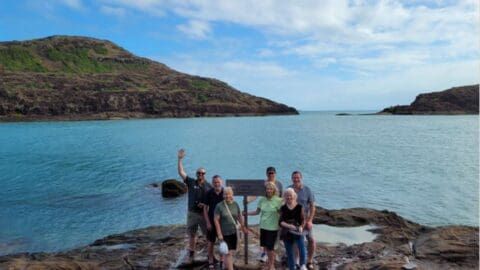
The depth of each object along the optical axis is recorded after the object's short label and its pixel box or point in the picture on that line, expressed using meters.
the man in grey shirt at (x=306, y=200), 10.38
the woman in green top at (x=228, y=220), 9.90
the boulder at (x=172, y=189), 27.14
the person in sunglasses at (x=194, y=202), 11.09
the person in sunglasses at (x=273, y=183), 10.57
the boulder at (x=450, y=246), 11.83
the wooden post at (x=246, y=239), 11.06
